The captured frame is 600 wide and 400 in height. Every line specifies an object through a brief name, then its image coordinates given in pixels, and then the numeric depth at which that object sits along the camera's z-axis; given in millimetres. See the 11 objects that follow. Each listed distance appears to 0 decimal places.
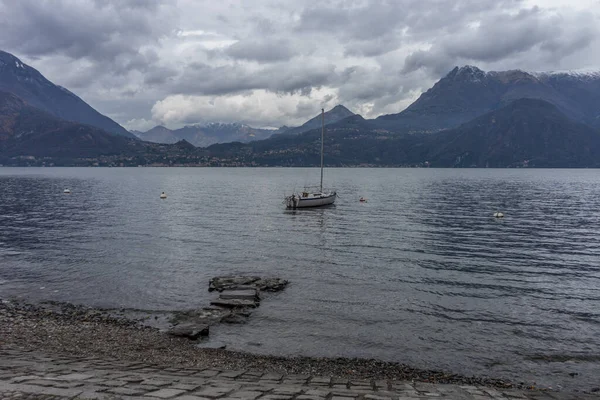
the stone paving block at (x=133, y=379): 10844
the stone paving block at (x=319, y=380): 12764
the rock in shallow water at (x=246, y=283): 26156
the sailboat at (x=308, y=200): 74500
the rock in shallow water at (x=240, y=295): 24047
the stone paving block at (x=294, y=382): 12367
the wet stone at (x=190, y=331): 18953
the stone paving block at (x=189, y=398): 9364
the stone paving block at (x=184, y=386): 10334
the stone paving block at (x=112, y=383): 10279
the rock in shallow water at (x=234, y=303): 23172
